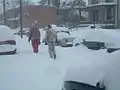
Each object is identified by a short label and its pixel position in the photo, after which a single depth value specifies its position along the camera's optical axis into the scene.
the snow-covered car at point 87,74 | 2.96
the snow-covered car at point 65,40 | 12.88
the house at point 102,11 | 31.46
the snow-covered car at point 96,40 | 8.49
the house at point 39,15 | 40.34
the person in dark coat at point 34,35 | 10.17
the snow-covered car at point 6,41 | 9.51
